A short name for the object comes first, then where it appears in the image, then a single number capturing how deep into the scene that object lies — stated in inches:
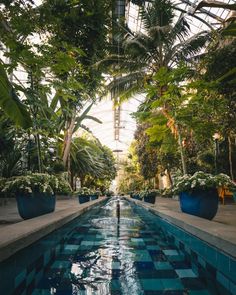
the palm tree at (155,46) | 458.3
